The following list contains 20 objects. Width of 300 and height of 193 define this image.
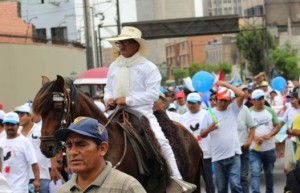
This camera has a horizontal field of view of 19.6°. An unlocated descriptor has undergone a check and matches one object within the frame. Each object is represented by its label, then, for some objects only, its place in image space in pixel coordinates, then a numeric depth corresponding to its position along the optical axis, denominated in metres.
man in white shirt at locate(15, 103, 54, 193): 13.37
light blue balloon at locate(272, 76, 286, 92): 31.08
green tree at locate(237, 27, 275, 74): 80.88
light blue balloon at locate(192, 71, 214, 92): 20.98
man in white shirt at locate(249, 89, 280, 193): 14.80
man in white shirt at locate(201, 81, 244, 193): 13.62
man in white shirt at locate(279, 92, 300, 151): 16.59
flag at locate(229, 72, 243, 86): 28.95
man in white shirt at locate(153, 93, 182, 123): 11.19
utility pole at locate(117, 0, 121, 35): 51.31
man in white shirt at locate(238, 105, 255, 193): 14.66
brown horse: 9.03
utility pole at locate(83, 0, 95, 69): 32.00
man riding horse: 9.99
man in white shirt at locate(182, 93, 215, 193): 14.61
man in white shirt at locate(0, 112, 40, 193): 12.16
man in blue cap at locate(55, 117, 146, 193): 4.97
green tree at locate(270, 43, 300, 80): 77.62
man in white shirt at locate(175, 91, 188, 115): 20.36
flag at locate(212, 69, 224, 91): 19.62
